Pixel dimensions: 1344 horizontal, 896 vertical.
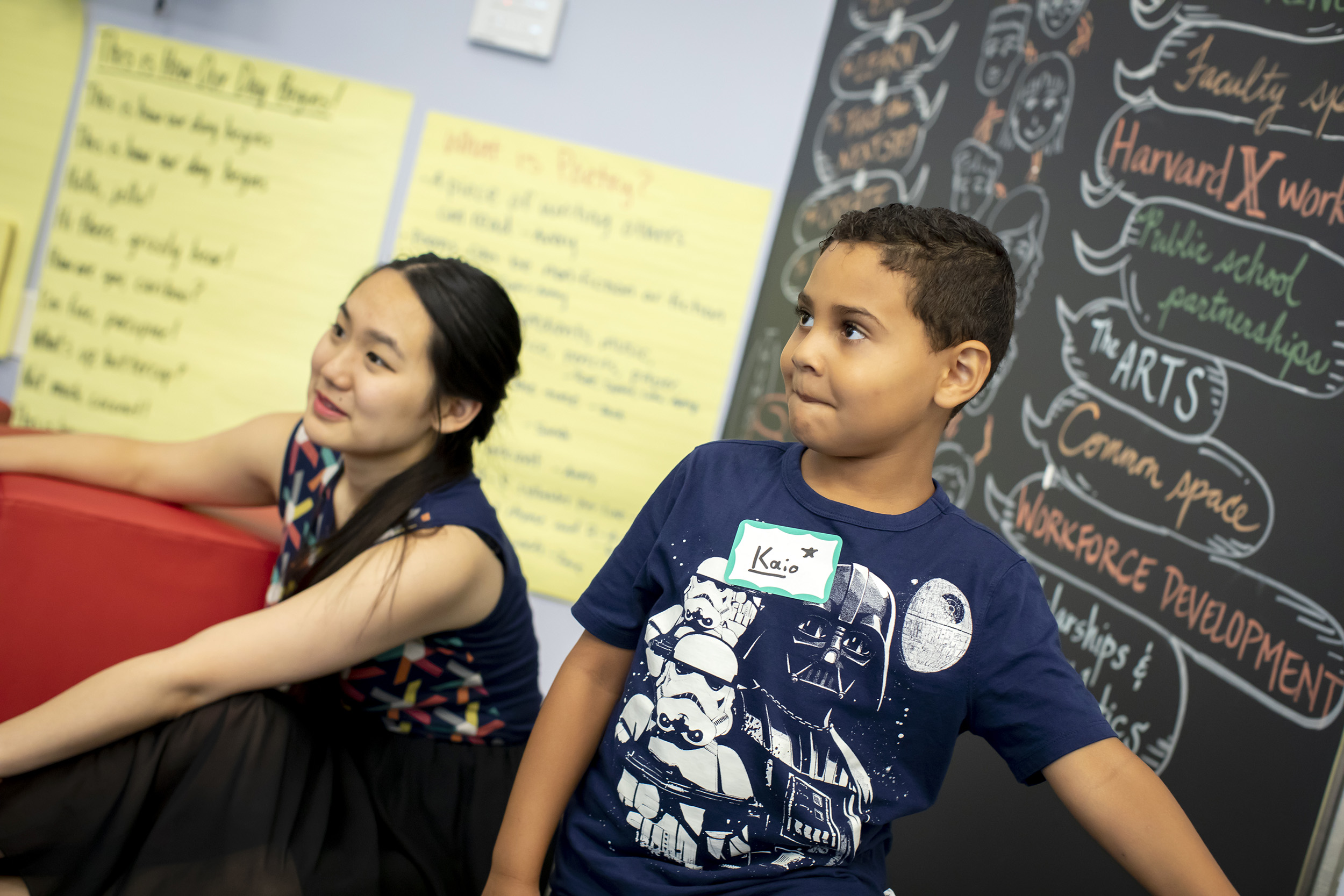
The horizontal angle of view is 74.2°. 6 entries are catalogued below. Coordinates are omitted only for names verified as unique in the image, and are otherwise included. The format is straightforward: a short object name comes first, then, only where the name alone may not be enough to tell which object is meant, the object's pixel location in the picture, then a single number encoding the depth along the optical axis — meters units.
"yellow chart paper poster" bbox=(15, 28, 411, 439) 2.19
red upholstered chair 1.18
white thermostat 2.13
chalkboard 1.07
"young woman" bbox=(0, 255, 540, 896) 0.96
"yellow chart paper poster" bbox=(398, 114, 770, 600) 2.17
